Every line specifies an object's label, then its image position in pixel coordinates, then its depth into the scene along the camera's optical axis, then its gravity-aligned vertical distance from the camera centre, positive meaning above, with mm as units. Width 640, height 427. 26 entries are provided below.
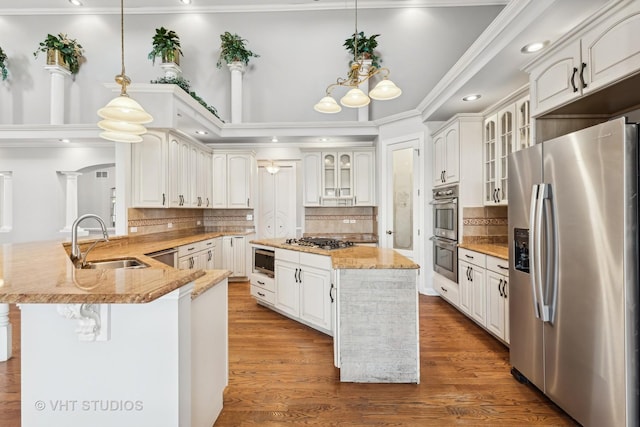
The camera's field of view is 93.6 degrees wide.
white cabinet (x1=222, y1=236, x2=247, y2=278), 5273 -701
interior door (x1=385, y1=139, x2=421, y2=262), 4477 +268
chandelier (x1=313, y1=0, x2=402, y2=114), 2467 +1041
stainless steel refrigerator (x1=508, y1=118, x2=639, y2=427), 1425 -323
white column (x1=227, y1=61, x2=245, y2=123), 5371 +2212
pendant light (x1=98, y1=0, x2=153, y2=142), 2299 +789
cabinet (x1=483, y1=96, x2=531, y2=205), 2916 +770
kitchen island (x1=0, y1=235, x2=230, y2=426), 1188 -572
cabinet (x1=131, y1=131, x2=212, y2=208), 3932 +623
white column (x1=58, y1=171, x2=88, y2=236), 6074 +371
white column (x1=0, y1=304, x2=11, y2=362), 2492 -975
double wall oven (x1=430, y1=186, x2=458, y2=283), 3662 -221
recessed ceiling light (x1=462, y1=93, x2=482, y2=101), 3263 +1289
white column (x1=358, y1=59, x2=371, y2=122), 5199 +1805
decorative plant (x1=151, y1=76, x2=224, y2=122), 3822 +1737
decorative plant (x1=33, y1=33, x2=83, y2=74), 5156 +2976
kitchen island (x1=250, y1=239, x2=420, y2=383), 2203 -785
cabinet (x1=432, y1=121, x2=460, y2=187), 3699 +776
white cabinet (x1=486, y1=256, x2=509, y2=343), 2586 -749
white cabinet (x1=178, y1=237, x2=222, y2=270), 3981 -573
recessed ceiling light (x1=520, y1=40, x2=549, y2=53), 2268 +1290
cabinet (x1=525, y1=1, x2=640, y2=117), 1613 +969
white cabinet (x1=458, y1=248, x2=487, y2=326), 2975 -741
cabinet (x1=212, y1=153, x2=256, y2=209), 5578 +665
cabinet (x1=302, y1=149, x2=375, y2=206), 5344 +666
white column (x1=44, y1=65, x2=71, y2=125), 5184 +2119
